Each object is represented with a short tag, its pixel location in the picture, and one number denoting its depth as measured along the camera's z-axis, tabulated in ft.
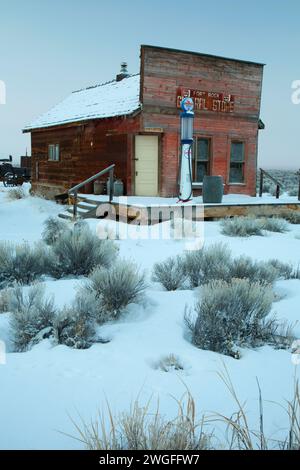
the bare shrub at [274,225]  34.22
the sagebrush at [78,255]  20.27
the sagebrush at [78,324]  12.33
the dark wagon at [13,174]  89.57
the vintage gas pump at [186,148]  39.17
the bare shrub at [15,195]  64.18
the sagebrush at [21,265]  18.88
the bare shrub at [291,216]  41.11
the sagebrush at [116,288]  14.66
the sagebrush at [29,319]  12.47
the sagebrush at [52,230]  27.78
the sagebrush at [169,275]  17.85
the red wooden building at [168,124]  45.34
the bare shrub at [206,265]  18.42
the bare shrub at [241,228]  31.63
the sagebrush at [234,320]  12.40
